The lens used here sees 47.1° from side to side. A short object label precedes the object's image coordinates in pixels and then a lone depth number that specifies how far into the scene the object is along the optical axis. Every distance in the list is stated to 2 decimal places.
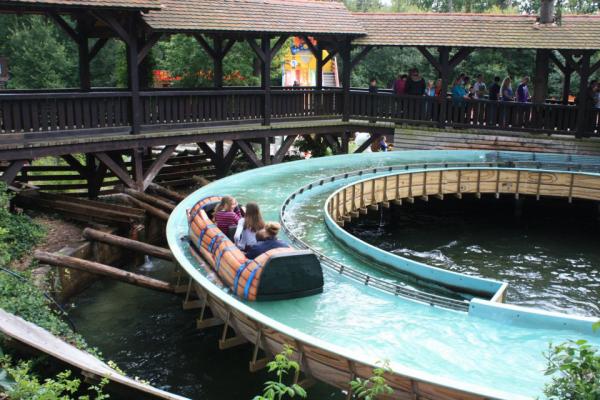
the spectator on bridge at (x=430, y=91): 21.16
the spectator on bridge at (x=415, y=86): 20.75
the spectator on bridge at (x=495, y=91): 19.62
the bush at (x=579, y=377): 4.78
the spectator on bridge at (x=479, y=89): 20.67
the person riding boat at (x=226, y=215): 10.29
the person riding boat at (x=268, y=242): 8.86
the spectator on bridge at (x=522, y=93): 19.46
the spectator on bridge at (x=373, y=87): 21.42
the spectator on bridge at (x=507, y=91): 19.78
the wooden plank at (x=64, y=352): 6.14
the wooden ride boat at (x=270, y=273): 8.51
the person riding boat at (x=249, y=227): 9.40
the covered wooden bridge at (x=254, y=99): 14.66
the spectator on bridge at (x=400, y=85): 20.96
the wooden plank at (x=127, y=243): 11.93
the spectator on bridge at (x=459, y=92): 19.89
